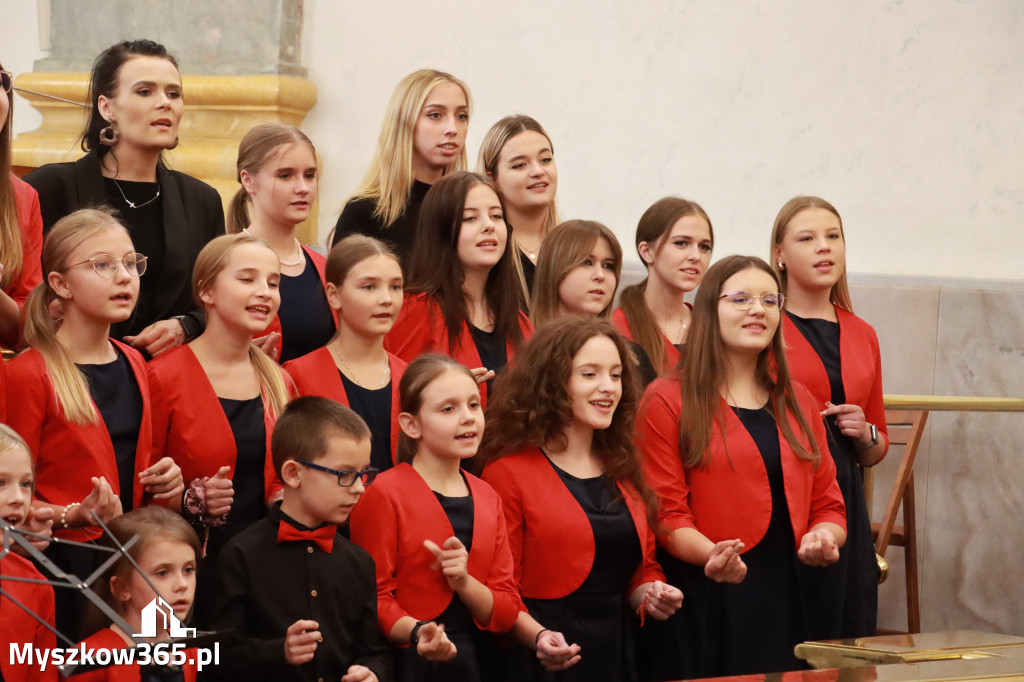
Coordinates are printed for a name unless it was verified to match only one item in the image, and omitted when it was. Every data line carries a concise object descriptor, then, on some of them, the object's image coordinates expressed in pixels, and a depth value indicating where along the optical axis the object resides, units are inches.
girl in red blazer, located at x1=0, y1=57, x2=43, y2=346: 231.1
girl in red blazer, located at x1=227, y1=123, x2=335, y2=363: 267.0
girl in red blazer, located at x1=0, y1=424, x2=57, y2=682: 194.1
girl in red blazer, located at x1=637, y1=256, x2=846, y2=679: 260.4
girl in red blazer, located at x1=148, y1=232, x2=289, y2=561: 228.5
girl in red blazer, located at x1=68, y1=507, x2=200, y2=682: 204.2
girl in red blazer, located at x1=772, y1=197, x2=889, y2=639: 291.3
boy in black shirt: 206.8
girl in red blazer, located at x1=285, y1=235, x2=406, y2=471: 247.6
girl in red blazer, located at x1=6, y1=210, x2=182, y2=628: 213.6
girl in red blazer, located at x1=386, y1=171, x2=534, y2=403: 272.8
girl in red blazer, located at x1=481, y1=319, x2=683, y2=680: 241.8
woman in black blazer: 261.3
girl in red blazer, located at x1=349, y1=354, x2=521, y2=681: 224.1
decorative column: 424.5
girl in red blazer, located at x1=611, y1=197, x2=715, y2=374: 295.9
